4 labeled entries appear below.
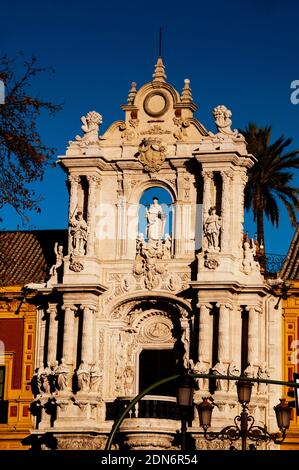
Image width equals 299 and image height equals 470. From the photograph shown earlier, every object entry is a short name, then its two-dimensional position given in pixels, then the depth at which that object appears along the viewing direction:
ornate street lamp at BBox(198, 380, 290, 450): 39.88
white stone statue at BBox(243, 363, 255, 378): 53.94
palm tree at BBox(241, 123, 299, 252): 63.91
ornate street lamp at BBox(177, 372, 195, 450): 37.58
